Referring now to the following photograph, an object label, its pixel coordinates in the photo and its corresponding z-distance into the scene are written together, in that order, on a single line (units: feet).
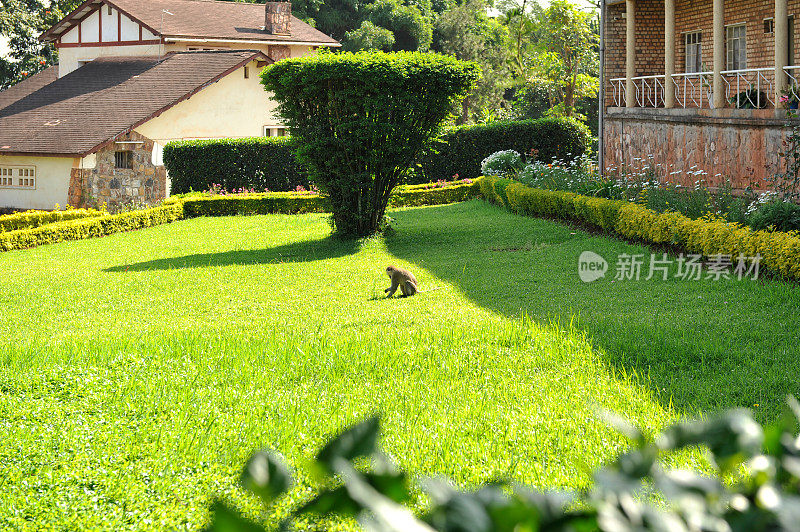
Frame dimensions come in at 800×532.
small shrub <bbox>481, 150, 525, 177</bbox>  87.61
